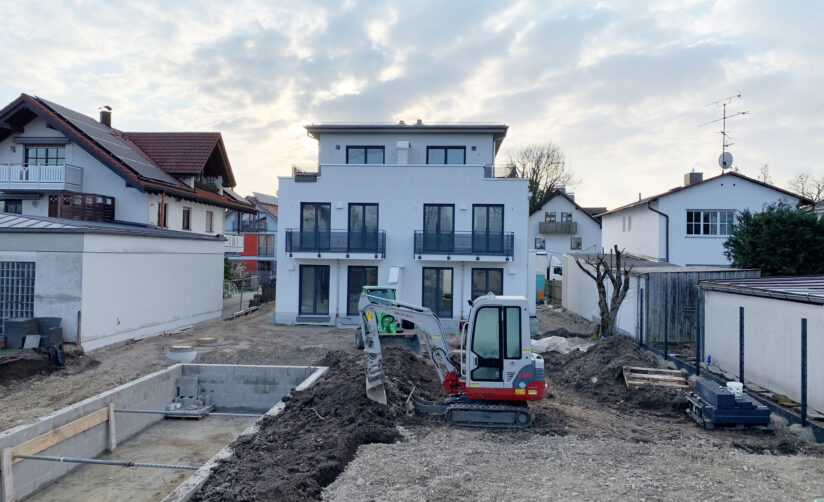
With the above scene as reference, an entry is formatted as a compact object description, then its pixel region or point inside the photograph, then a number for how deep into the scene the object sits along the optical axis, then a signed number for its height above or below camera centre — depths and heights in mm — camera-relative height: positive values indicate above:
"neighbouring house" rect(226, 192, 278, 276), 49947 +2026
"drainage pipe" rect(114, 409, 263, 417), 13150 -3791
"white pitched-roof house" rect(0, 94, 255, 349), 18578 +1759
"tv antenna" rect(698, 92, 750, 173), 31062 +6056
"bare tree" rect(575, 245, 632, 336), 18922 -922
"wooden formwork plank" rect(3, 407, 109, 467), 10344 -3447
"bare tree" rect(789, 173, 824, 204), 52866 +7570
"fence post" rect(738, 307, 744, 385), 12438 -1589
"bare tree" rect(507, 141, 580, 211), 60000 +10240
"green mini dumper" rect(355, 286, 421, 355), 18047 -2243
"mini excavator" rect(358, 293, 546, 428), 10562 -1862
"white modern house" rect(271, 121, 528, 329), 25141 +1315
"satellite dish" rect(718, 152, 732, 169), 31062 +6055
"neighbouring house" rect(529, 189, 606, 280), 47938 +3444
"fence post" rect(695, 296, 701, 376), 13930 -1979
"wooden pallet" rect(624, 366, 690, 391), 13180 -2537
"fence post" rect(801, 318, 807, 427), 9938 -1732
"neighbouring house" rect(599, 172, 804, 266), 28938 +3019
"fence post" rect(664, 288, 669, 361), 16033 -1711
